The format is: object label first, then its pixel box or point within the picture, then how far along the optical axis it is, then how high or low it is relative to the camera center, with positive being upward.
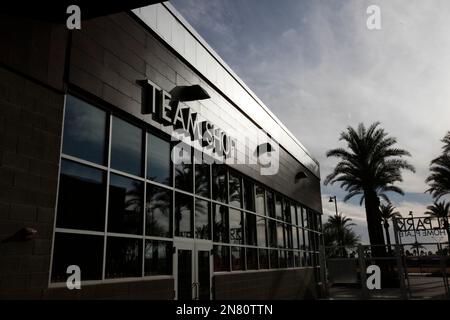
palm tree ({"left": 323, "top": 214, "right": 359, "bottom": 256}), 60.09 +5.80
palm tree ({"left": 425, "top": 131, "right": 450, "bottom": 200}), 28.83 +6.56
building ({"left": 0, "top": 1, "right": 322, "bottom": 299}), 6.29 +2.36
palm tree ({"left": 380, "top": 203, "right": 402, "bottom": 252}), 49.88 +6.86
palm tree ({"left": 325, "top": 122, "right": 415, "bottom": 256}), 28.27 +6.94
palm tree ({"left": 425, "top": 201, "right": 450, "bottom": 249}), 53.05 +7.57
